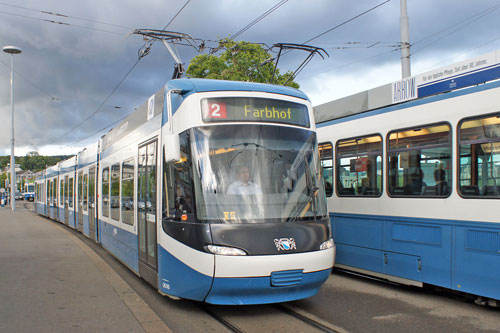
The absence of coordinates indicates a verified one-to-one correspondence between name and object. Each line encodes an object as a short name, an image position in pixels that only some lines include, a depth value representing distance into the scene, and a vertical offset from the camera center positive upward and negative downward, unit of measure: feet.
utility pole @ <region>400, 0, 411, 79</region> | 41.16 +12.64
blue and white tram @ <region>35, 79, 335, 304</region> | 18.02 -0.64
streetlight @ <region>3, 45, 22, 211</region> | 123.75 +18.55
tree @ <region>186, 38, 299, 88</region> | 71.97 +19.15
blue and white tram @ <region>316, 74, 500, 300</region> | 20.18 -0.57
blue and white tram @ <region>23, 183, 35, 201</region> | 255.09 -3.29
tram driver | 18.78 -0.11
